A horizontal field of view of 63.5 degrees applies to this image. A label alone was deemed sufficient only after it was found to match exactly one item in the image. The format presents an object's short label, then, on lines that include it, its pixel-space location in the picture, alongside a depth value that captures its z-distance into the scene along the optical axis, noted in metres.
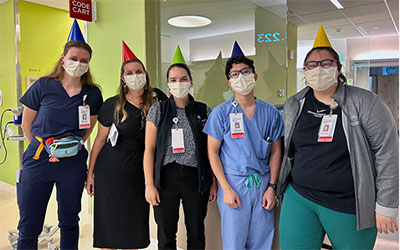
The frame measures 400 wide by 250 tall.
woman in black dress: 1.94
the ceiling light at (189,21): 3.31
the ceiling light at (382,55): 7.32
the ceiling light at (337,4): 4.43
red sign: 3.10
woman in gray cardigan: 1.35
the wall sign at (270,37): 3.63
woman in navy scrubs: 1.94
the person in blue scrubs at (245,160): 1.62
